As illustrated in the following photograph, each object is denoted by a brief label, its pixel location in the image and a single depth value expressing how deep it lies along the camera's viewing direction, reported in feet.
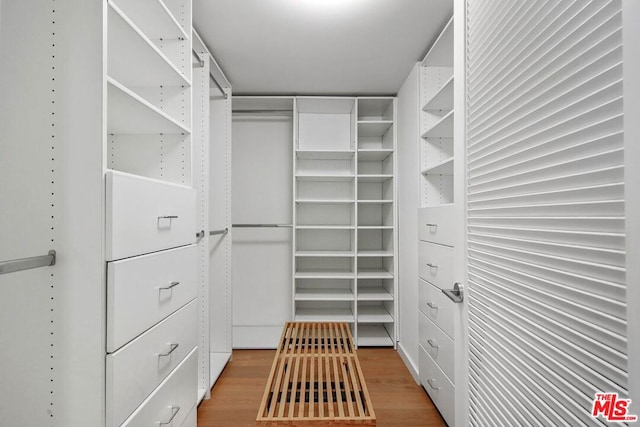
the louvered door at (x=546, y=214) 1.74
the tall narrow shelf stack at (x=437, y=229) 6.21
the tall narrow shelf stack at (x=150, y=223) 3.43
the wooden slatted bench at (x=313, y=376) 4.42
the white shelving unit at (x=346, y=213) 10.28
